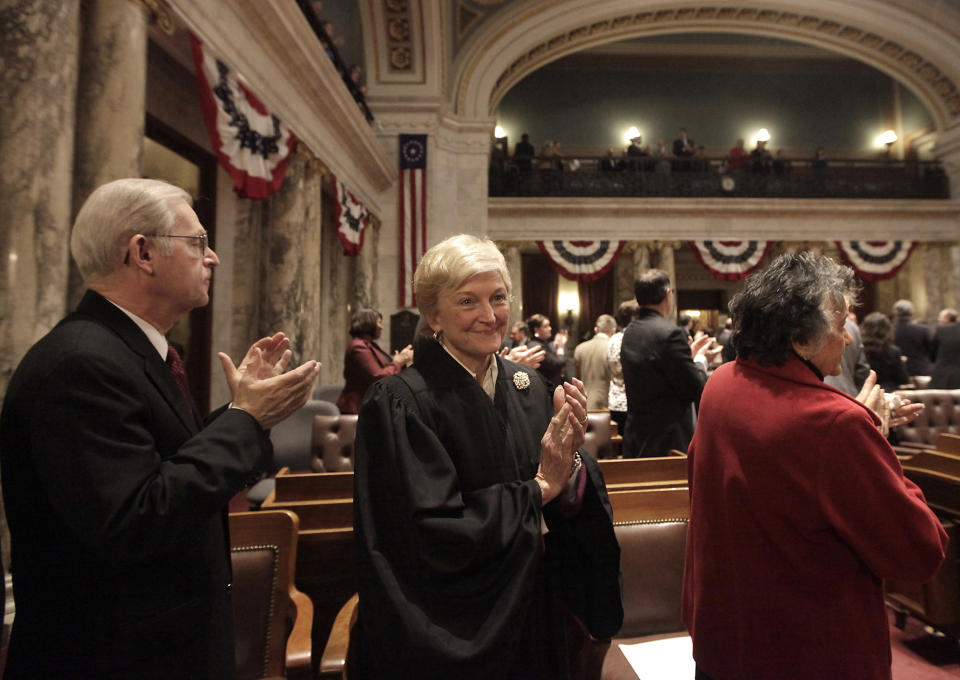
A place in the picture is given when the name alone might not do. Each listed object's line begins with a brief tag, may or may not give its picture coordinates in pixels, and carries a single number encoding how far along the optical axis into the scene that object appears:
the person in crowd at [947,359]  5.75
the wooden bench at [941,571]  2.69
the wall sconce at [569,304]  17.52
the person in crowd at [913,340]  6.58
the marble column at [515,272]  13.77
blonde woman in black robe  1.28
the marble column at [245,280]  7.39
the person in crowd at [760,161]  14.72
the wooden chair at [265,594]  1.91
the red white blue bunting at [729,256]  13.80
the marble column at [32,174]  2.83
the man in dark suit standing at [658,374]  3.15
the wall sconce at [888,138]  17.15
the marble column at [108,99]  3.51
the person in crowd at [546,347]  5.64
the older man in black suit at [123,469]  1.03
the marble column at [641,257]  14.10
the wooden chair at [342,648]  1.53
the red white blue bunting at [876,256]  13.95
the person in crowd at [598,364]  6.55
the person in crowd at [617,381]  4.92
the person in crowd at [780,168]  14.80
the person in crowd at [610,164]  14.58
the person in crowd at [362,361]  4.69
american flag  11.57
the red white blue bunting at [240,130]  4.62
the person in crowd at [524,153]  14.83
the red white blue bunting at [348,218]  8.65
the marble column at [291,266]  6.82
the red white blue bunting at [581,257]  13.80
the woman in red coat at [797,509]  1.25
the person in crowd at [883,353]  5.04
